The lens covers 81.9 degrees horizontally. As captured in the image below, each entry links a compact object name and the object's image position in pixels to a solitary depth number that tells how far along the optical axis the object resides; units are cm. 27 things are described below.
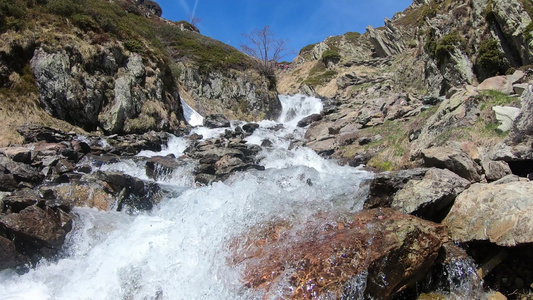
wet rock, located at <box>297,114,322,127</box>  2978
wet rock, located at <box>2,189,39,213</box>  689
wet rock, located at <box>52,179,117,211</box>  877
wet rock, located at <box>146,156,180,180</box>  1310
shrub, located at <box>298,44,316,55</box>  7657
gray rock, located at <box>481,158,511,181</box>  689
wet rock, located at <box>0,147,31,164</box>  1065
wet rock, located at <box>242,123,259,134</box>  2484
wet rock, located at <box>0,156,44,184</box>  917
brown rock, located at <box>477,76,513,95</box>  1290
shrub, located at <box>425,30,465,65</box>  2198
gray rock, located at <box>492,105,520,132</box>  908
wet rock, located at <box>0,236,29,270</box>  589
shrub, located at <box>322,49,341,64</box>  5716
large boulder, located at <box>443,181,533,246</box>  452
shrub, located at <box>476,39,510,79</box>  1878
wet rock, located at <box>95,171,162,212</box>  945
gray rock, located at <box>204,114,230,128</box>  2575
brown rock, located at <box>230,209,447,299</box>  415
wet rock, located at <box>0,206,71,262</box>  628
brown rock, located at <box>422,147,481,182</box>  741
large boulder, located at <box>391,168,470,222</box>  592
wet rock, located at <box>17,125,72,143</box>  1438
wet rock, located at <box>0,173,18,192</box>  850
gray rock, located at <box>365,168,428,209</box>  690
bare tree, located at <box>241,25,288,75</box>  4150
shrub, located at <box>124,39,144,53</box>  2288
